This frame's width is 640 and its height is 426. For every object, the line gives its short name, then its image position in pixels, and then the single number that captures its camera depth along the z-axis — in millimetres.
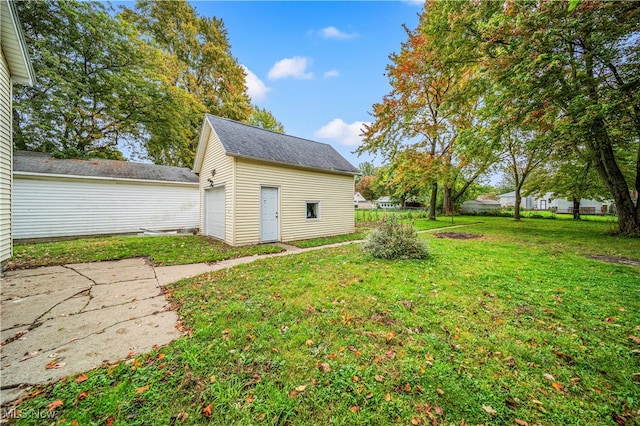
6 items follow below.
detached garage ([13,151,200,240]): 9242
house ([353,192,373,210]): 48438
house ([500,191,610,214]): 30281
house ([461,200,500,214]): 27031
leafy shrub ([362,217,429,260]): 5926
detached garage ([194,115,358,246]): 7984
